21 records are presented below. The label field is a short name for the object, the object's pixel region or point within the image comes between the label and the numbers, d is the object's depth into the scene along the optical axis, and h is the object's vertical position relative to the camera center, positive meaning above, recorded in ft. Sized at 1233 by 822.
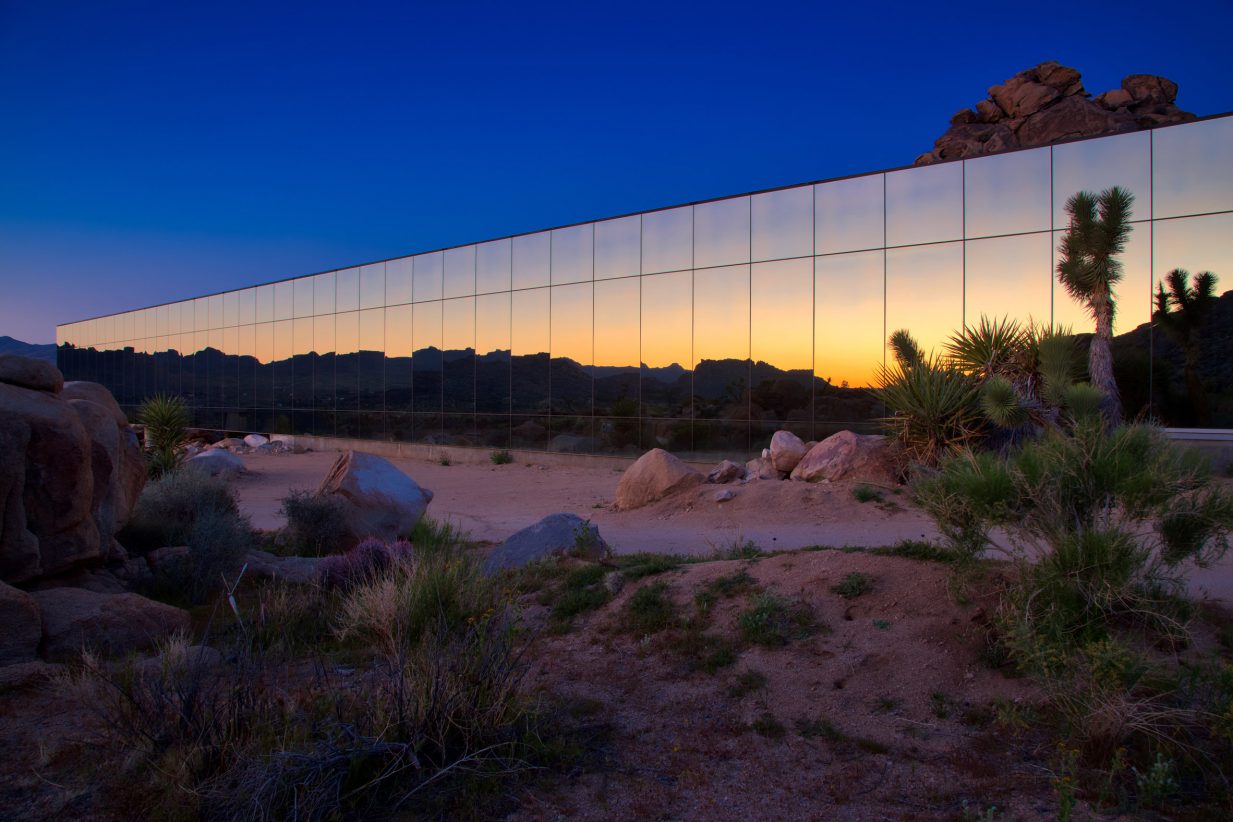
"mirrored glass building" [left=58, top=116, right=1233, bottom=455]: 51.24 +8.91
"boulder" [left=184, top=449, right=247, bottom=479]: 68.23 -5.74
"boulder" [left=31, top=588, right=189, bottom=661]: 18.15 -5.41
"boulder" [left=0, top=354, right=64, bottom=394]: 21.52 +0.75
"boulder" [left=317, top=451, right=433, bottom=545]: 35.27 -4.51
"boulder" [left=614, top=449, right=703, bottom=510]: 47.96 -4.96
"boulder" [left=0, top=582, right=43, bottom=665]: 17.01 -5.03
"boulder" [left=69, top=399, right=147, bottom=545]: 23.36 -2.13
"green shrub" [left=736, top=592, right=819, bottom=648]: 17.22 -5.01
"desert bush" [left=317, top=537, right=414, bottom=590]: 24.67 -5.39
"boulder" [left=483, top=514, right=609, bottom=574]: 26.94 -5.14
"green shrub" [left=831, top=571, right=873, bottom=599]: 18.51 -4.42
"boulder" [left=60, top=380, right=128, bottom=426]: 25.36 +0.18
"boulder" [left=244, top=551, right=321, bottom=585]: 26.53 -5.97
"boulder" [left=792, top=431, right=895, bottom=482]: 46.42 -3.59
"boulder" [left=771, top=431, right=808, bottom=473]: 51.47 -3.40
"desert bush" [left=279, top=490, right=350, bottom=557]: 33.65 -5.50
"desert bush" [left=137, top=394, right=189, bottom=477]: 77.71 -2.36
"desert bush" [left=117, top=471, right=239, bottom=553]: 30.60 -4.57
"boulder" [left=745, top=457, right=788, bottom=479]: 51.01 -4.71
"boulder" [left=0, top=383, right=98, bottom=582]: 19.62 -2.31
